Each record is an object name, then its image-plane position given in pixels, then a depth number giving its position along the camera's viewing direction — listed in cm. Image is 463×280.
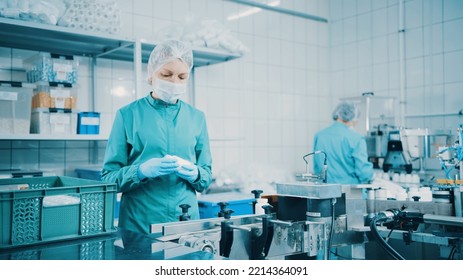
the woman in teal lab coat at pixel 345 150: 317
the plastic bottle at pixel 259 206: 169
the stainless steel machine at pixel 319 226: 136
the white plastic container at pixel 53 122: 250
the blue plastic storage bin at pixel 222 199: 276
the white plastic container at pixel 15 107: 236
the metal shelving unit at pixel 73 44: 242
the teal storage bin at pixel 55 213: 115
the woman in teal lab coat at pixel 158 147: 179
